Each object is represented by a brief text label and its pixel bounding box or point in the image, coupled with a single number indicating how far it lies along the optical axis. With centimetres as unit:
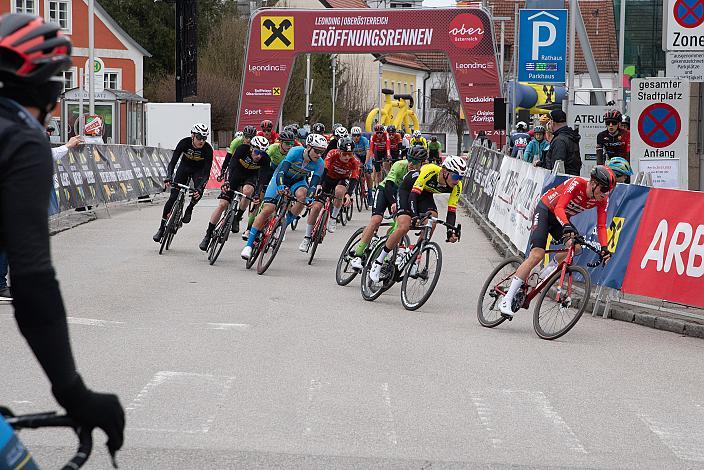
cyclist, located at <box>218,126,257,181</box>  1916
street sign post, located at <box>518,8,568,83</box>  2423
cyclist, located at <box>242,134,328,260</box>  1557
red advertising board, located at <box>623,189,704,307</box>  1130
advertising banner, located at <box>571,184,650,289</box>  1234
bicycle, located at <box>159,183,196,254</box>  1727
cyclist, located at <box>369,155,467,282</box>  1248
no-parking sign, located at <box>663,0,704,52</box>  1359
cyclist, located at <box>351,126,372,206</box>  2736
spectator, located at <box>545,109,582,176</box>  1708
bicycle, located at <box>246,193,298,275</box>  1528
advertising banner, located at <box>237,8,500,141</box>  3812
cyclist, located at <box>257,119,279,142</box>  2138
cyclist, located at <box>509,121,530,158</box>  2605
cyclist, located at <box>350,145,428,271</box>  1393
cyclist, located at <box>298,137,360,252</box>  1794
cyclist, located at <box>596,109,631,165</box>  1756
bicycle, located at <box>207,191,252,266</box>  1623
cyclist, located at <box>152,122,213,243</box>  1734
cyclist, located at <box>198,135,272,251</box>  1681
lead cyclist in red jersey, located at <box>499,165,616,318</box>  1076
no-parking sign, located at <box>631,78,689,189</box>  1453
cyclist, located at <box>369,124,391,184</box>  2836
